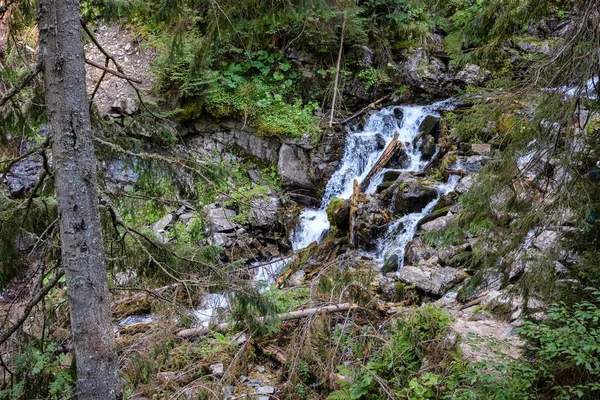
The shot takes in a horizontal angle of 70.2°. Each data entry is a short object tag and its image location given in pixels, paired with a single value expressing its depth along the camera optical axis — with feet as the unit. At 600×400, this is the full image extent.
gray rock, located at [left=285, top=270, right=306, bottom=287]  25.90
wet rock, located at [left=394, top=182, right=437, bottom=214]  29.79
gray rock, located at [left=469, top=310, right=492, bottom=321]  17.58
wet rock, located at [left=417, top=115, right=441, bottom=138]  35.60
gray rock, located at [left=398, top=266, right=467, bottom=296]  21.59
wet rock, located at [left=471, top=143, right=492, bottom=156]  32.14
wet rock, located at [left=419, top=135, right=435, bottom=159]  34.37
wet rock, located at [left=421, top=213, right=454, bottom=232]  26.73
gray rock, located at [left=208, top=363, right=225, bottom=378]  16.94
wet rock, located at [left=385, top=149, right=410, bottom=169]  34.84
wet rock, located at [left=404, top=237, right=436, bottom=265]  25.43
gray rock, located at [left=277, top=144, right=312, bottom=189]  35.70
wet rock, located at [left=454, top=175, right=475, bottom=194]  27.36
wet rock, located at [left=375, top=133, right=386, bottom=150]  36.42
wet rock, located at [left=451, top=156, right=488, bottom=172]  31.19
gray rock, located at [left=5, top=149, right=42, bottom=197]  29.99
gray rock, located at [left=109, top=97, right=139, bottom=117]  33.76
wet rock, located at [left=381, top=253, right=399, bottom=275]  26.32
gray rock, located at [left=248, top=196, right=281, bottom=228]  32.14
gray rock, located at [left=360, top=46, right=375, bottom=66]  40.24
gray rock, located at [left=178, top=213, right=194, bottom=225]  31.73
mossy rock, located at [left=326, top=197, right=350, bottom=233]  31.27
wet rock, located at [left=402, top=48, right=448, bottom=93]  39.73
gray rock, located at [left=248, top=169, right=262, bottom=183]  35.50
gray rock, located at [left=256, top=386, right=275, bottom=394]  16.17
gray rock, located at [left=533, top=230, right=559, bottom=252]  19.03
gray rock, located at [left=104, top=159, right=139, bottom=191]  31.55
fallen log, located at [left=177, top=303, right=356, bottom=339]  17.77
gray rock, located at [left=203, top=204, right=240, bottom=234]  30.76
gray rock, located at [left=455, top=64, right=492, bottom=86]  38.34
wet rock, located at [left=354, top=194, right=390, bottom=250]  29.58
